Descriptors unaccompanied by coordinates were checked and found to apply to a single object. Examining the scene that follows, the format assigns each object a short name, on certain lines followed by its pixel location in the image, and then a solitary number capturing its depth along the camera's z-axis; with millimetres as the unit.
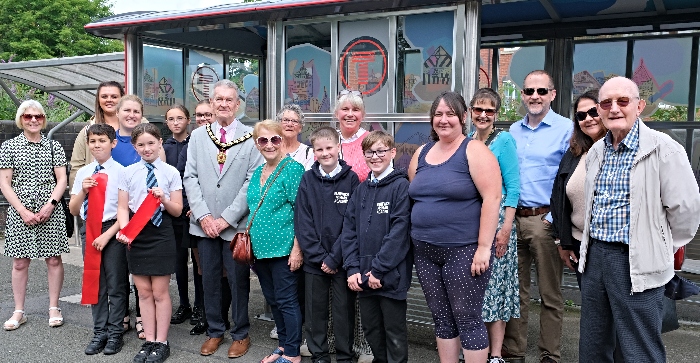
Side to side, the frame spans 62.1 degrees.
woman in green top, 3920
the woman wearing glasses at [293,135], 4172
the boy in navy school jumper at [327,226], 3738
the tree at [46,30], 28078
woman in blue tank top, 3207
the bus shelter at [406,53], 4664
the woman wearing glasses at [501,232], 3627
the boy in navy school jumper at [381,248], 3480
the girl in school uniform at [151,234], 4145
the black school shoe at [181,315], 5090
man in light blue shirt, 3832
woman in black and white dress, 4785
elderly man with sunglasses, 2648
